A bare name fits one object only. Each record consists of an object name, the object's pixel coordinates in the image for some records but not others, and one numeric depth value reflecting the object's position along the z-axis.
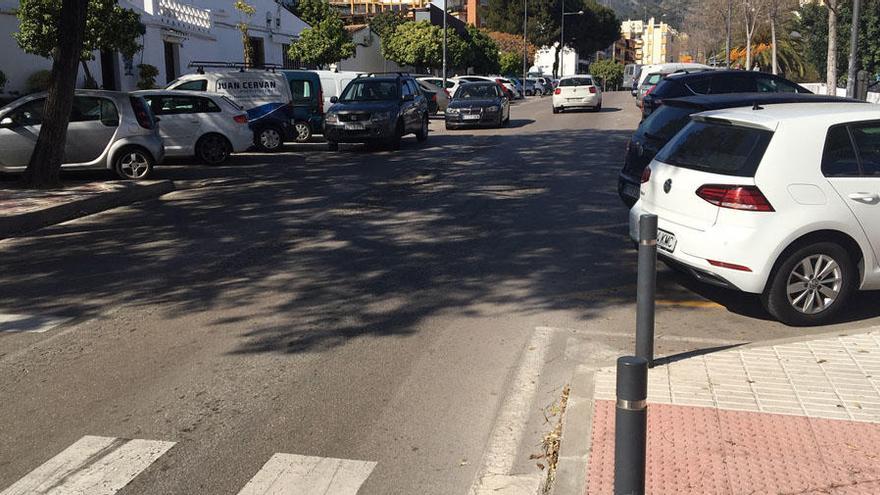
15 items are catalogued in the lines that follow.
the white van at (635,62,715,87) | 34.69
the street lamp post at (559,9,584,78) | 81.94
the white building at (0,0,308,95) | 22.89
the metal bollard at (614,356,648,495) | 2.79
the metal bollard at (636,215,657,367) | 4.71
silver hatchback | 13.80
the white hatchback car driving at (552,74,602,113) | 33.06
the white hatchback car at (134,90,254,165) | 16.69
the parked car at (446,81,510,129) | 25.50
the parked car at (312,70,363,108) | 23.38
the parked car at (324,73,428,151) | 19.16
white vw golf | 6.03
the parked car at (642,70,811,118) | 16.22
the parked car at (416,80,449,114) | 33.71
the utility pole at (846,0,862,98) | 23.30
